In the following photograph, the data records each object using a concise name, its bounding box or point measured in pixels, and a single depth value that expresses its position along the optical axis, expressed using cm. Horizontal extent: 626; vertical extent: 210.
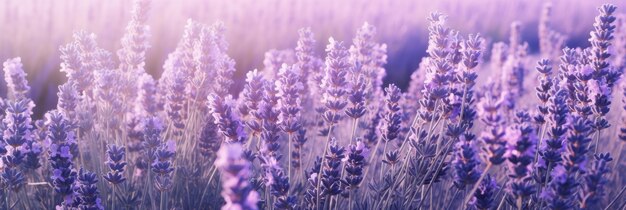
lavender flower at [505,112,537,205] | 191
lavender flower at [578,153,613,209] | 188
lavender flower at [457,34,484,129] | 250
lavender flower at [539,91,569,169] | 208
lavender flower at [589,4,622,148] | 253
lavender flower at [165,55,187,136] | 317
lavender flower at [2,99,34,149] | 231
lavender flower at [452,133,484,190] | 207
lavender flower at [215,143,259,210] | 124
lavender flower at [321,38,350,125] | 262
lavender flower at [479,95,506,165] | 189
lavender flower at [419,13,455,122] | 251
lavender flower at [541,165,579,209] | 187
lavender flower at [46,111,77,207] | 226
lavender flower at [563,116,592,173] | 192
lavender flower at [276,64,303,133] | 251
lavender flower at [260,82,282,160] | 246
